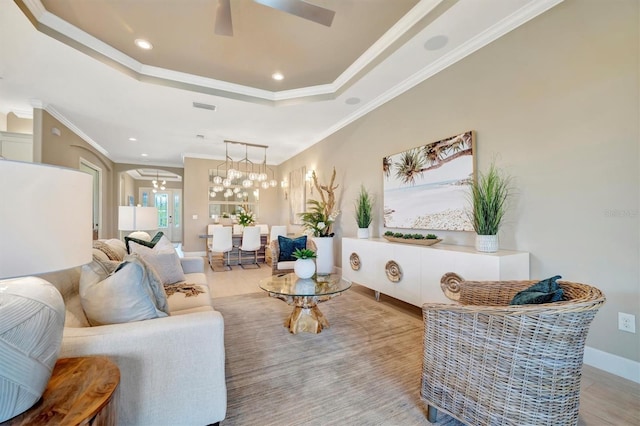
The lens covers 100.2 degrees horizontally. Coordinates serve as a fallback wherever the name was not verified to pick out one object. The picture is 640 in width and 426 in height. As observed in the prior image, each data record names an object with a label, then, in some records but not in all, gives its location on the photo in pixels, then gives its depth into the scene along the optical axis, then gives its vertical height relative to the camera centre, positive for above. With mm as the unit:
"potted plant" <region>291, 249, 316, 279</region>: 2811 -515
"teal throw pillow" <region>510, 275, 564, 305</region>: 1326 -408
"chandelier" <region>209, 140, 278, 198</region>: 7756 +1363
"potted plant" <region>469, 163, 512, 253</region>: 2471 +73
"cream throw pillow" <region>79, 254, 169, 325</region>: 1392 -413
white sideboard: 2316 -522
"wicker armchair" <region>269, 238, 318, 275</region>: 4098 -732
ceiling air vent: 4238 +1788
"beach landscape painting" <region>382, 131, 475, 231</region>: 2922 +380
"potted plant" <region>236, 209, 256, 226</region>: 6906 -67
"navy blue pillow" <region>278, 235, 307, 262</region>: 4277 -477
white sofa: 1219 -701
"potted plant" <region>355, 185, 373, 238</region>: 4176 -4
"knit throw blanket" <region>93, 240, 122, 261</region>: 2297 -281
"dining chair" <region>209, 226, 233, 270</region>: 5785 -493
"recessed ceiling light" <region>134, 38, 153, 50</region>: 2967 +1963
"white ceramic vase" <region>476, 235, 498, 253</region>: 2465 -262
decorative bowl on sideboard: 3005 -298
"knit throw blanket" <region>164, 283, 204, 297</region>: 2400 -672
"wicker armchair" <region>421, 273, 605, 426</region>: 1186 -704
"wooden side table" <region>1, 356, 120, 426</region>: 774 -579
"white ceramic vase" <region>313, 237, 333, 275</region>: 4918 -695
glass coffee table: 2473 -714
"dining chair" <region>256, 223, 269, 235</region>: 7891 -374
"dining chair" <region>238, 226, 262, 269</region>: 5902 -503
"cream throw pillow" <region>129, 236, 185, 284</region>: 2604 -425
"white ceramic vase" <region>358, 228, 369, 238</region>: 4176 -255
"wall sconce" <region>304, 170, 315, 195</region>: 6418 +924
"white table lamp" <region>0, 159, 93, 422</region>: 706 -114
